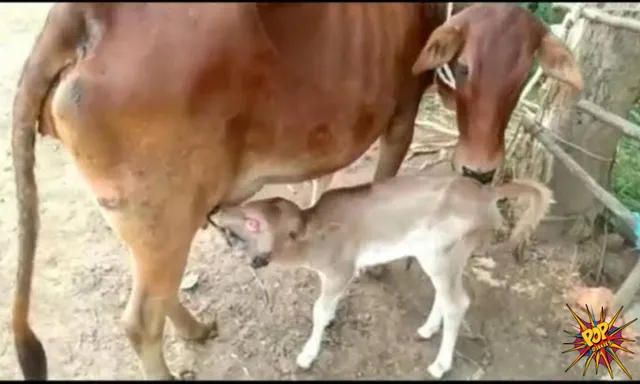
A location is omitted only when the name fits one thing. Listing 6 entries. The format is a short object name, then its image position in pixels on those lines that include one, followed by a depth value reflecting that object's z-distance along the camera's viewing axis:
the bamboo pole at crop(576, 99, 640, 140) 1.94
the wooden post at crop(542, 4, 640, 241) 2.09
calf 1.65
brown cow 1.31
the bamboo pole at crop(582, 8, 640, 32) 1.96
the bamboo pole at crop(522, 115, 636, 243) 1.93
